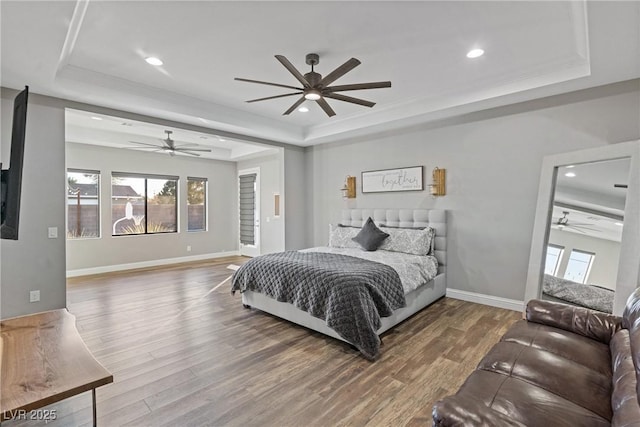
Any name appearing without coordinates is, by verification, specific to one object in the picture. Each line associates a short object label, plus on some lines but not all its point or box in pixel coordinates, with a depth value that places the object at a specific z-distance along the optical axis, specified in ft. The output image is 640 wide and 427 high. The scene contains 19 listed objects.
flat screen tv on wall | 5.85
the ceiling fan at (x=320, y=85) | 8.36
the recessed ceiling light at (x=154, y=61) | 10.41
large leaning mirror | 9.09
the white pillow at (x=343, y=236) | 16.90
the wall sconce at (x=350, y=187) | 18.90
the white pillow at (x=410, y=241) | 14.52
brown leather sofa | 3.89
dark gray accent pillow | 15.53
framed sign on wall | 16.12
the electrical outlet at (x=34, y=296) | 11.81
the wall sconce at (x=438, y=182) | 15.14
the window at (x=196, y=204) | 25.82
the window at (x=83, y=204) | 20.24
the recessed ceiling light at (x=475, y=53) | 9.91
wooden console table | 4.20
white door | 26.76
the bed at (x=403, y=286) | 10.78
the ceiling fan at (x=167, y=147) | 19.40
